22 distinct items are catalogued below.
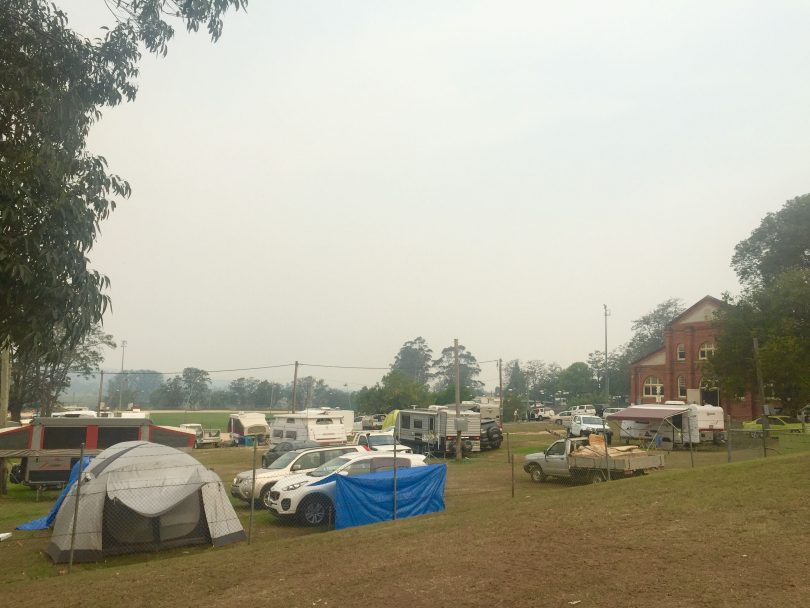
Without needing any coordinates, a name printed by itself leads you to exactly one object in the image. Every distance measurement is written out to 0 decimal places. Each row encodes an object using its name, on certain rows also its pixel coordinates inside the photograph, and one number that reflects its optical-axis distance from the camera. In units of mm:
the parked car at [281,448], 26000
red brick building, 53719
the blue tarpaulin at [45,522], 14633
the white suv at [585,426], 35994
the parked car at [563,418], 51688
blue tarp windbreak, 13391
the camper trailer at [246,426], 44325
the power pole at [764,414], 22289
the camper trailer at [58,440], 20859
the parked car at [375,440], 28141
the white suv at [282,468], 16625
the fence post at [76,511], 10367
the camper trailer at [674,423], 31984
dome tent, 11531
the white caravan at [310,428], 33000
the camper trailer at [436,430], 31297
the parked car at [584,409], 60881
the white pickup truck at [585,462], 18906
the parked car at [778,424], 29008
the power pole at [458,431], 29200
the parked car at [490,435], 34000
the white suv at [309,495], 14102
